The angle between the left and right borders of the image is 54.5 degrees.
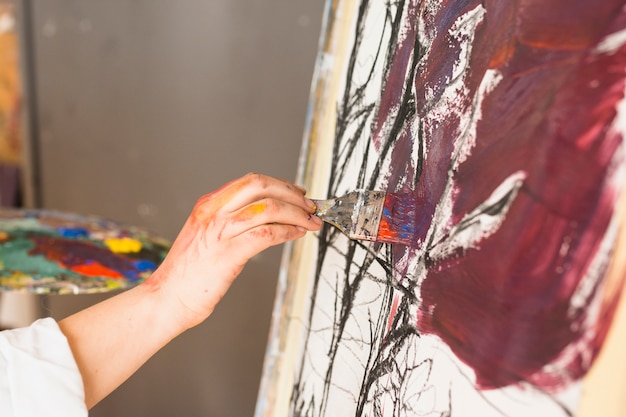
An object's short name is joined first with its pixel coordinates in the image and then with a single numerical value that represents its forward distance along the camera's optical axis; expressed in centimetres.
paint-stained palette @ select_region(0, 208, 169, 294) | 107
